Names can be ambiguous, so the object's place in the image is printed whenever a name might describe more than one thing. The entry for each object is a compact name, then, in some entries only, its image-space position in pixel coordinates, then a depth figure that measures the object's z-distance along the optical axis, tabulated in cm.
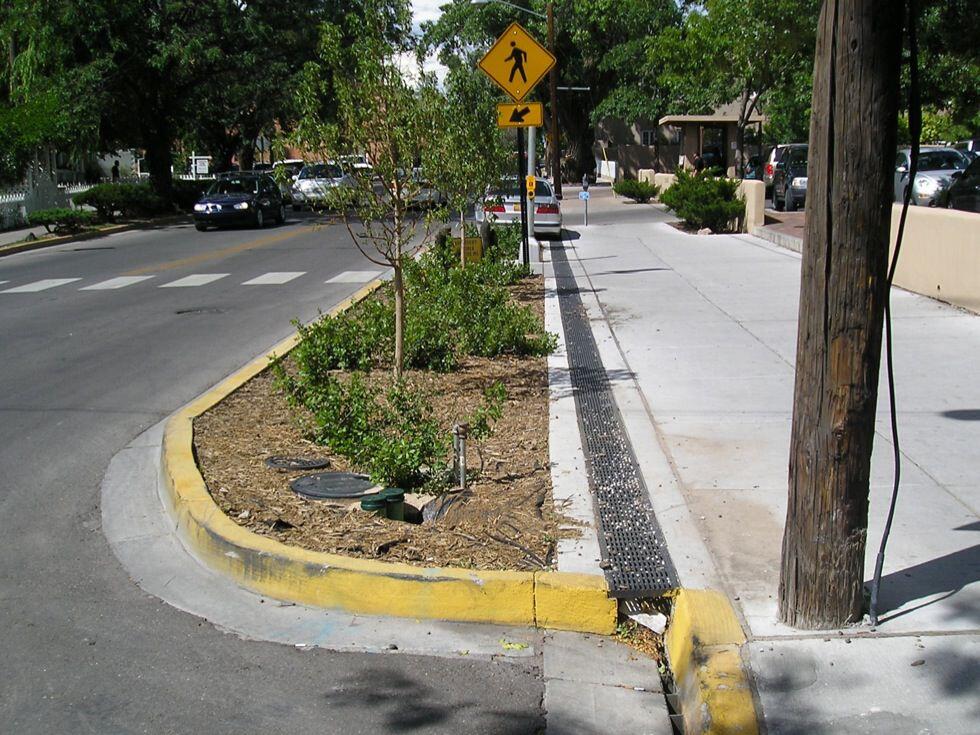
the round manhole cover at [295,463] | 659
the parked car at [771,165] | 3061
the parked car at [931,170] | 2247
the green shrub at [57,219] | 2795
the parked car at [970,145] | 3751
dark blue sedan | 2952
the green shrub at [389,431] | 599
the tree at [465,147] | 832
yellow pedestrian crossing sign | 1384
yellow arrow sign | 1474
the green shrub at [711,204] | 2314
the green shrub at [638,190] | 3675
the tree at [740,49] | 2062
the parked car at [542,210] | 2354
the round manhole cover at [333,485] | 593
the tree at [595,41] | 4734
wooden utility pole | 380
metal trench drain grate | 480
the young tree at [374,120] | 778
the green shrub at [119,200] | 3250
